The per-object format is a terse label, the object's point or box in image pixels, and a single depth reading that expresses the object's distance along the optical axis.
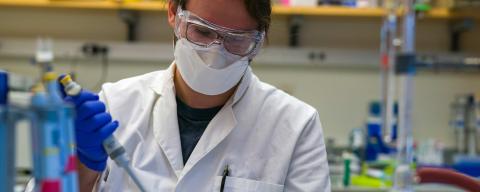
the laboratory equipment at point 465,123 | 2.62
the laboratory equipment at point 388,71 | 2.07
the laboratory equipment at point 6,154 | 0.45
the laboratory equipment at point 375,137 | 2.33
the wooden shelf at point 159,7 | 2.45
